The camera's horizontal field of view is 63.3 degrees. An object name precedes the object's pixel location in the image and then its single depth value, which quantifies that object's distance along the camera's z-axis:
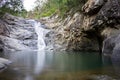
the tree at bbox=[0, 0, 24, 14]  17.49
